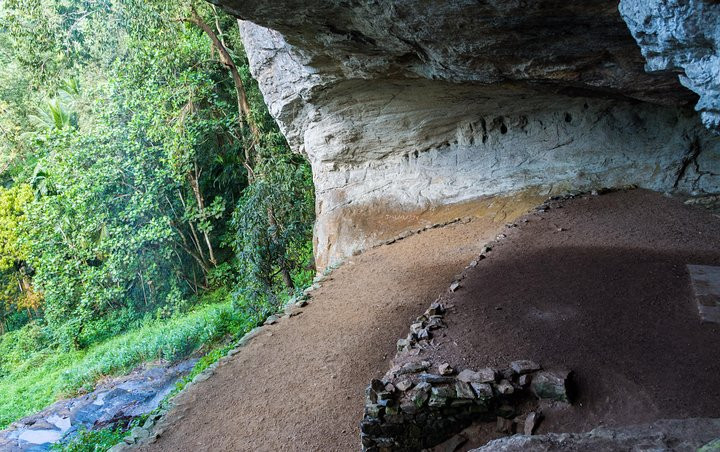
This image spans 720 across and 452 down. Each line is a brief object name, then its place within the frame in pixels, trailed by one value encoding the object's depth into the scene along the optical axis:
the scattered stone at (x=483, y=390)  3.37
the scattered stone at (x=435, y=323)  4.49
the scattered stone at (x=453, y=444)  3.39
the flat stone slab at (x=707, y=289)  3.73
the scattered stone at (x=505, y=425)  3.31
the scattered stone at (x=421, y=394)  3.47
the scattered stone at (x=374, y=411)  3.49
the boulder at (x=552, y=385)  3.28
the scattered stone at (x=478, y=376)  3.44
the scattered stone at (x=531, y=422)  3.19
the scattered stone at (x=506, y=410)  3.36
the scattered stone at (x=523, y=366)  3.48
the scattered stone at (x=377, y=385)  3.62
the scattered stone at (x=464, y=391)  3.41
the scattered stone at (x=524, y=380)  3.38
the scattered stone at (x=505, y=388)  3.35
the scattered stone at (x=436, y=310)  4.80
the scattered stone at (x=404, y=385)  3.58
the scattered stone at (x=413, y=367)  3.80
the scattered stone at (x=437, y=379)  3.54
